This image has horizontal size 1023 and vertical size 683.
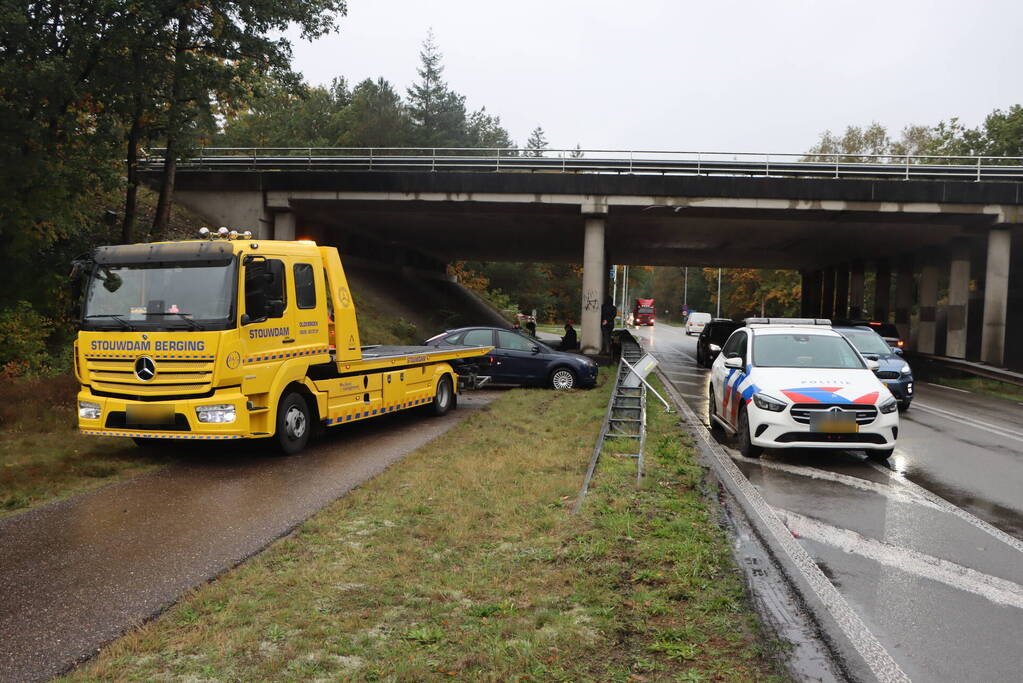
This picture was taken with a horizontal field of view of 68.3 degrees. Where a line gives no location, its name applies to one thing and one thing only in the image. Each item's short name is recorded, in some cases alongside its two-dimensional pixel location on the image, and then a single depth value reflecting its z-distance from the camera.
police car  8.75
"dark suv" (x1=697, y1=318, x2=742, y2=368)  25.16
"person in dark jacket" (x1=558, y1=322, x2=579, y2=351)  23.34
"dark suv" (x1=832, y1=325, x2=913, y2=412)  14.12
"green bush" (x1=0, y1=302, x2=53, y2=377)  14.07
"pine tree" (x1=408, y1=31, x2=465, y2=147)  70.81
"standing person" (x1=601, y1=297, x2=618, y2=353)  26.66
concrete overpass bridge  23.77
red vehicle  87.44
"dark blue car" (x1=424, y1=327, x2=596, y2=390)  16.75
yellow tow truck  8.14
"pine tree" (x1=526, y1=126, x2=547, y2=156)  107.50
